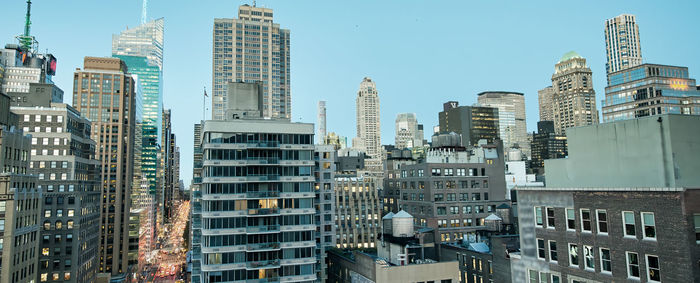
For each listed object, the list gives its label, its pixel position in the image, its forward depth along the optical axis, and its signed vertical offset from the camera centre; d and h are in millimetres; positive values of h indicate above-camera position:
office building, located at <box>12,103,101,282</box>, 115000 +732
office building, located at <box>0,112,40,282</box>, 72250 -3023
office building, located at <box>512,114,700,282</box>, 33156 -2444
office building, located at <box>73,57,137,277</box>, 190625 -6420
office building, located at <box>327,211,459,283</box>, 75688 -13872
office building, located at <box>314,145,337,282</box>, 101688 -2520
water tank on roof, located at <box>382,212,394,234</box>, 96231 -8665
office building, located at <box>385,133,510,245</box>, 116625 -1952
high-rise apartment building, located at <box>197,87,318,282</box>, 72312 -2580
